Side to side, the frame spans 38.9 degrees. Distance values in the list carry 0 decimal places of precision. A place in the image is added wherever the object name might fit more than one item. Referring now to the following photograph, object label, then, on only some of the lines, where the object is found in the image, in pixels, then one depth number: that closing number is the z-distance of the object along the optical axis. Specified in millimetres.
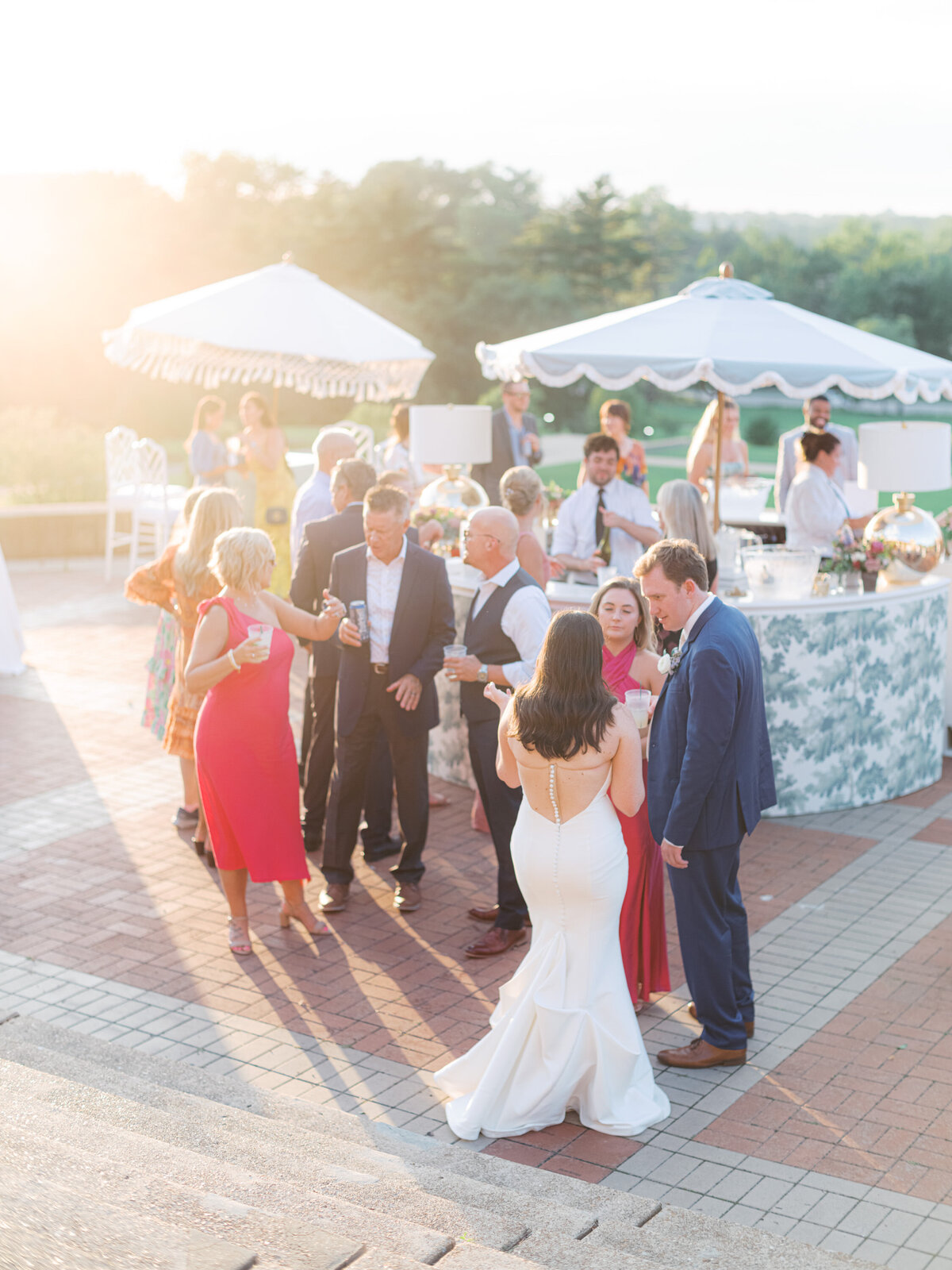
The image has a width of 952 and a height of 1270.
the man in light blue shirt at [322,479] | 8328
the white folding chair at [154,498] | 14805
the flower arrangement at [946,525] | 9156
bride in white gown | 4434
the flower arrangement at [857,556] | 7895
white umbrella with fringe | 10922
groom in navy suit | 4699
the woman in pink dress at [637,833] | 5227
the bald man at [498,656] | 5734
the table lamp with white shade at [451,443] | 9594
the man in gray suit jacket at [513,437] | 11930
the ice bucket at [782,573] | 8008
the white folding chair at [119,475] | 15039
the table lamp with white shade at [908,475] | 8297
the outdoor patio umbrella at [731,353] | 7703
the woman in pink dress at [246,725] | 5660
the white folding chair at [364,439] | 15729
